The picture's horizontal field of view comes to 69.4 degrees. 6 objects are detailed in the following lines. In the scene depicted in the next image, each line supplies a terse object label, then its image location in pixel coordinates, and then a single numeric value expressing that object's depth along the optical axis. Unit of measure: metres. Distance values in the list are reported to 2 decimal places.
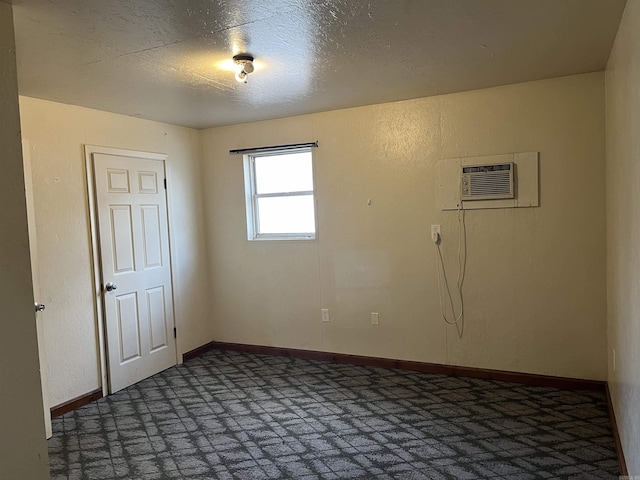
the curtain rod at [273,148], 4.41
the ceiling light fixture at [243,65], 2.67
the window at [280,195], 4.57
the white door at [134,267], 3.88
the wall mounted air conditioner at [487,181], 3.63
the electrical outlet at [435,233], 3.92
